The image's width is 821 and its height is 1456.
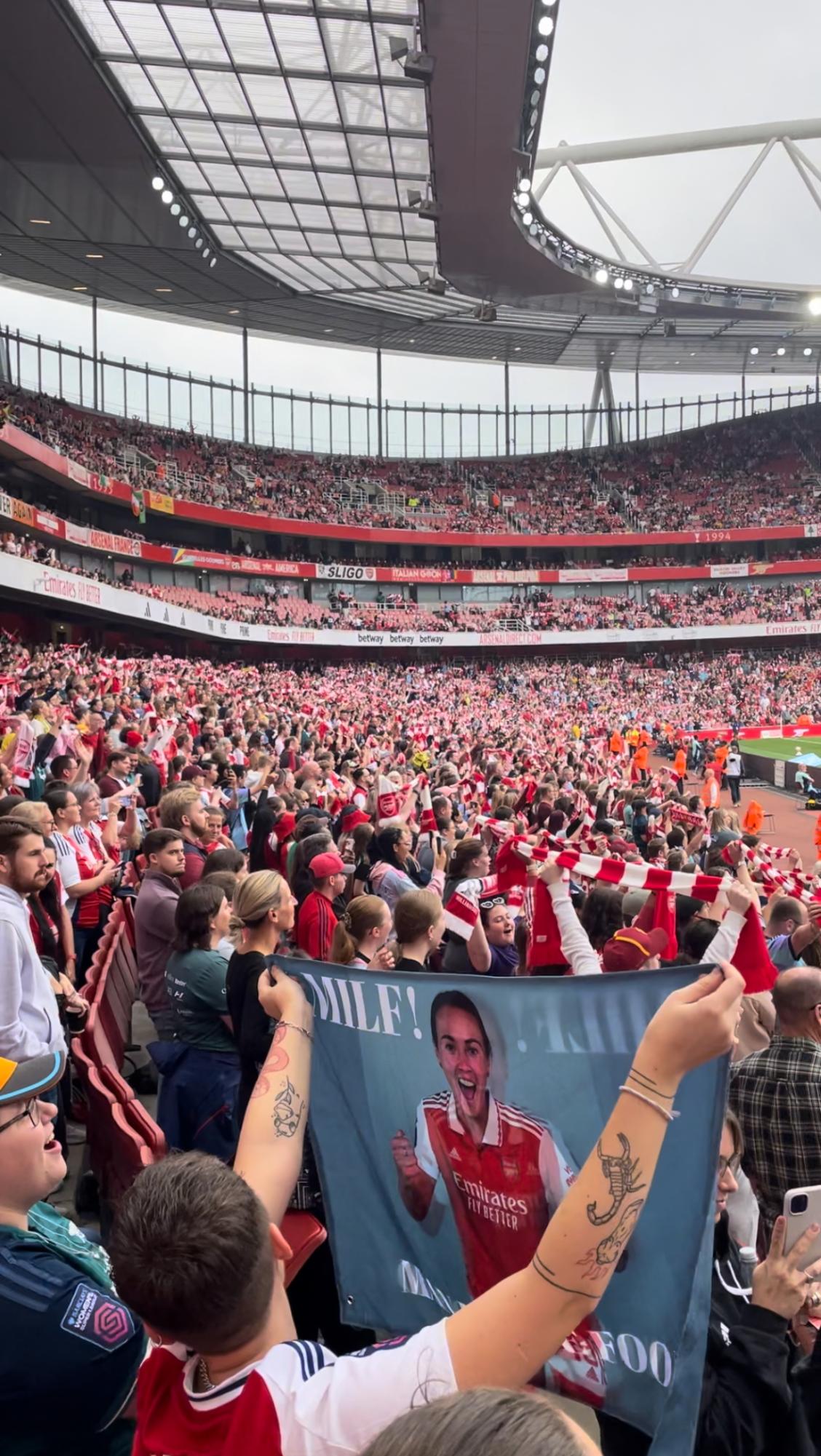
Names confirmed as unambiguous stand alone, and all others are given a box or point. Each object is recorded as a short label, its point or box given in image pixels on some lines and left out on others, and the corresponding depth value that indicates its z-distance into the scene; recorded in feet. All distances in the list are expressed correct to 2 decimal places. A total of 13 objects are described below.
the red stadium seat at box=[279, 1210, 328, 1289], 8.67
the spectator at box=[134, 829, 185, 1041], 18.99
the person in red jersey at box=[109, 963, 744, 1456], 5.09
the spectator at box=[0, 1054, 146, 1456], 6.26
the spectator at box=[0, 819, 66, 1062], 11.16
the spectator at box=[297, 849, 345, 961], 18.38
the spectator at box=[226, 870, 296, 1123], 12.44
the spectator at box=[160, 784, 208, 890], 25.08
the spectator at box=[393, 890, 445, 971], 15.12
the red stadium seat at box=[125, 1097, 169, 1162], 12.28
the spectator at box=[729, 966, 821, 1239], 11.97
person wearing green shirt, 13.69
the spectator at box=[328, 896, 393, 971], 14.94
